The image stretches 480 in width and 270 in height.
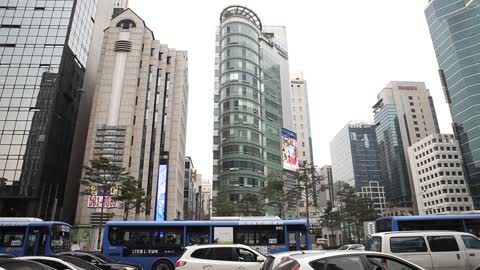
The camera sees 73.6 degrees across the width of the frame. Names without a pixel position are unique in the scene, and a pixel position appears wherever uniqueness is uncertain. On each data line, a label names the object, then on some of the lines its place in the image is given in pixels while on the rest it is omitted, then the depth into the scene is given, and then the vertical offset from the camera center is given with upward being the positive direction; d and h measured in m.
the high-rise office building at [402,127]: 146.50 +50.16
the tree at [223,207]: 53.91 +5.30
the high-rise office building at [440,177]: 105.75 +20.54
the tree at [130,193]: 36.81 +5.42
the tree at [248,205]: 52.44 +5.47
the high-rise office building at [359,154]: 168.25 +43.75
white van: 11.33 -0.31
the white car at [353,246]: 27.20 -0.54
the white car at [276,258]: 6.55 -0.38
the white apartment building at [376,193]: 157.25 +22.05
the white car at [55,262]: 9.19 -0.58
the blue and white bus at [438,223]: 18.47 +0.88
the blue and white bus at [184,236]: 17.22 +0.20
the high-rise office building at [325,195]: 145.61 +21.33
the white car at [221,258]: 11.12 -0.60
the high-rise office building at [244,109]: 69.25 +30.50
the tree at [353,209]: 54.91 +4.97
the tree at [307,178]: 39.34 +7.33
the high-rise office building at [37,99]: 44.91 +21.13
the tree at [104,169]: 34.44 +7.45
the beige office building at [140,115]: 53.25 +21.36
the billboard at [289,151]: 79.75 +21.44
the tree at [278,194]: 43.61 +6.48
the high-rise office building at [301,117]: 115.12 +44.67
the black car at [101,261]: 12.94 -0.84
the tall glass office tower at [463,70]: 99.56 +51.85
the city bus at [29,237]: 19.95 +0.24
